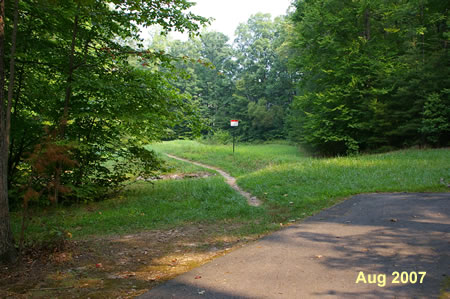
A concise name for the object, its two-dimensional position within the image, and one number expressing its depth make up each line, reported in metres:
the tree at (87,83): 7.84
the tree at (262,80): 51.06
